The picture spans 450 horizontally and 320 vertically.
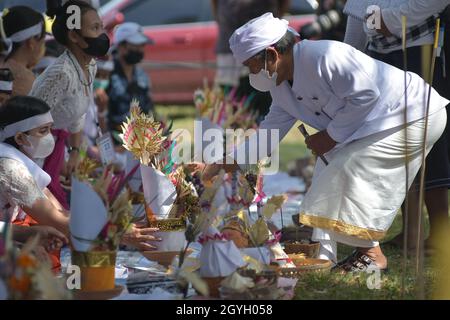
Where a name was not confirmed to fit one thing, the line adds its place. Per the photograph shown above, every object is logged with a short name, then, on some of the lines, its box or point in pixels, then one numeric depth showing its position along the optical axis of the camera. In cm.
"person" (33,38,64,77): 1050
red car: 1785
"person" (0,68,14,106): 746
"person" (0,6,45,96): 801
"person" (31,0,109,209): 745
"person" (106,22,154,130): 1197
